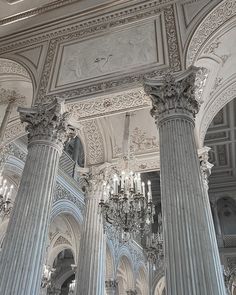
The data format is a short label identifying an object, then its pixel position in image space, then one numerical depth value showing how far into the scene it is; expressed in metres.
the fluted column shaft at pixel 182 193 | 3.50
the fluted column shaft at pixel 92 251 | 5.97
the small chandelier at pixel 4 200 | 8.02
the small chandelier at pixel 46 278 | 12.47
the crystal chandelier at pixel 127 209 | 5.92
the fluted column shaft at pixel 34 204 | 4.17
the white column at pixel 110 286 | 11.72
